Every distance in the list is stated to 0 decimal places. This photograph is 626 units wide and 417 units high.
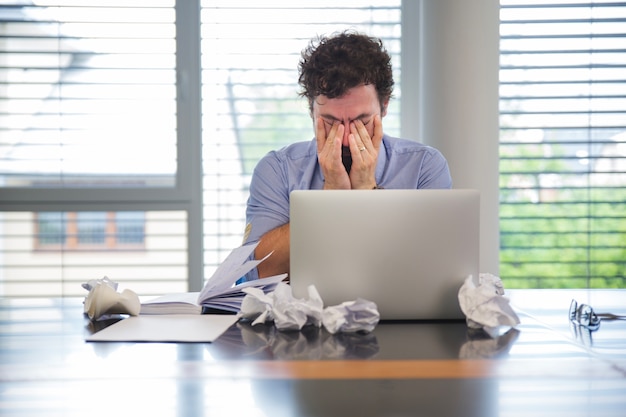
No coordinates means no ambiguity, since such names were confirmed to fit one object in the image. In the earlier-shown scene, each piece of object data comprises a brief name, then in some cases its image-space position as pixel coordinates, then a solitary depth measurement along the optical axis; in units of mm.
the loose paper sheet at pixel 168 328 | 1004
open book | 1229
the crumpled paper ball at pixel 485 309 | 1047
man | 1867
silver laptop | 1087
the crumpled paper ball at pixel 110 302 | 1182
